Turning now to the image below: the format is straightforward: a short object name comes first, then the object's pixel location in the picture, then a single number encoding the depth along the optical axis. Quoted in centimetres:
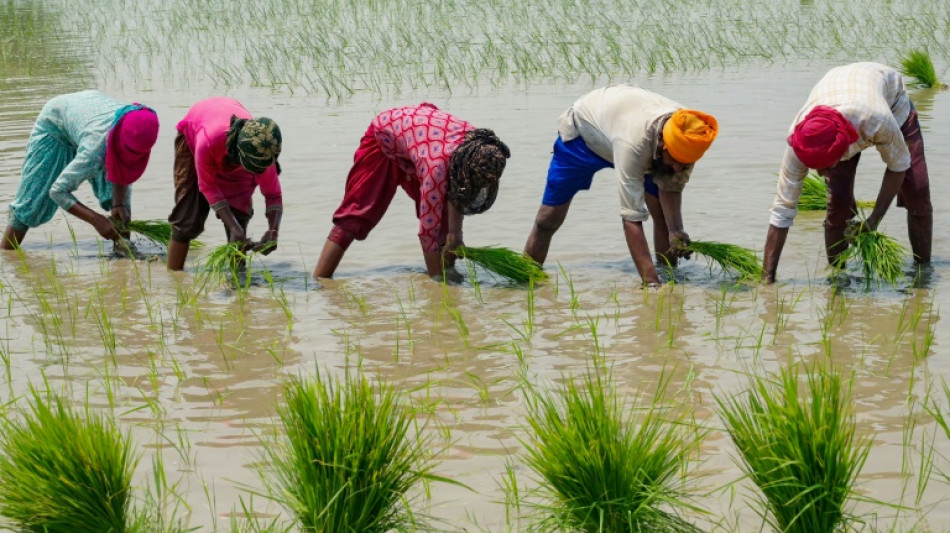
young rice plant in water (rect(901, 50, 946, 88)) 2053
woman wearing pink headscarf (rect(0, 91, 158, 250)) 1120
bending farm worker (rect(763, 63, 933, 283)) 914
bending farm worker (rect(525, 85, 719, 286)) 937
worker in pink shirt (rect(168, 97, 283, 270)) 987
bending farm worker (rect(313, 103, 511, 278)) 977
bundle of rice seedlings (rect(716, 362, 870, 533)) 527
